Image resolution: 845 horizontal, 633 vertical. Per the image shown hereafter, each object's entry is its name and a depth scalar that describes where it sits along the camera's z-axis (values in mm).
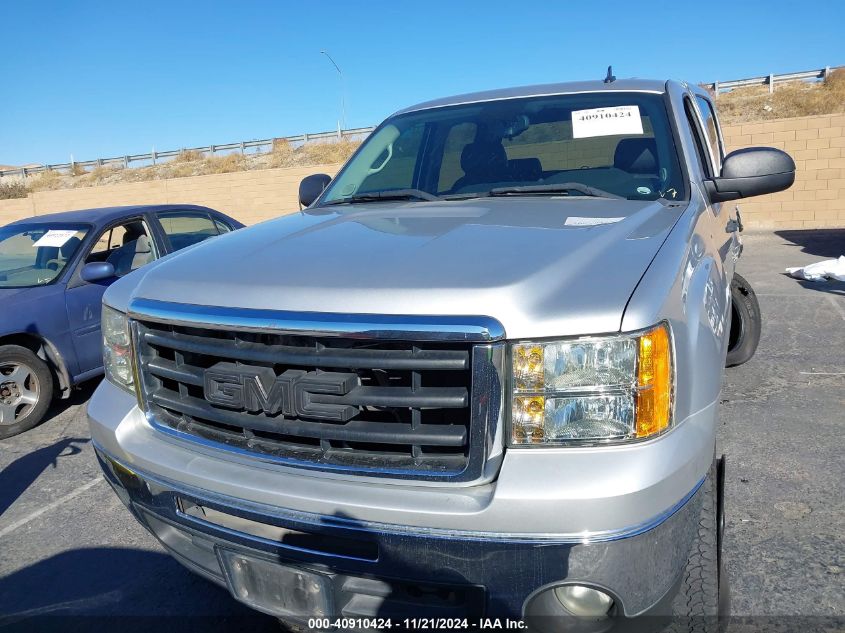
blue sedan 4738
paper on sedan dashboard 5465
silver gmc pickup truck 1528
